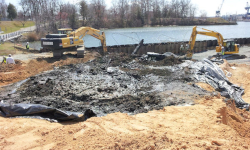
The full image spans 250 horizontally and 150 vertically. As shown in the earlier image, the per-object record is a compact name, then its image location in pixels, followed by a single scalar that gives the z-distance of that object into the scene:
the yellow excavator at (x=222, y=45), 19.77
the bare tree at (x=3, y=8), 73.96
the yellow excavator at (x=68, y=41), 14.44
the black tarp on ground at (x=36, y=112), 6.11
